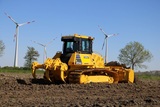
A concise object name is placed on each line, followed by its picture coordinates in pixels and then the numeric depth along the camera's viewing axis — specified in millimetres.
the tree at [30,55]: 70438
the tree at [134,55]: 80250
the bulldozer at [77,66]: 19297
